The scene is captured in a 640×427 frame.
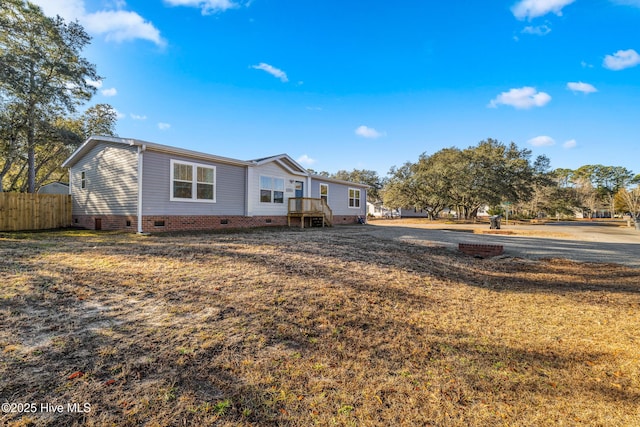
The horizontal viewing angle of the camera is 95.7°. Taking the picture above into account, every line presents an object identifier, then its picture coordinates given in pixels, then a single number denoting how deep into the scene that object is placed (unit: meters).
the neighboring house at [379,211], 62.50
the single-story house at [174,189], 10.62
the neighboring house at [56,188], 17.16
